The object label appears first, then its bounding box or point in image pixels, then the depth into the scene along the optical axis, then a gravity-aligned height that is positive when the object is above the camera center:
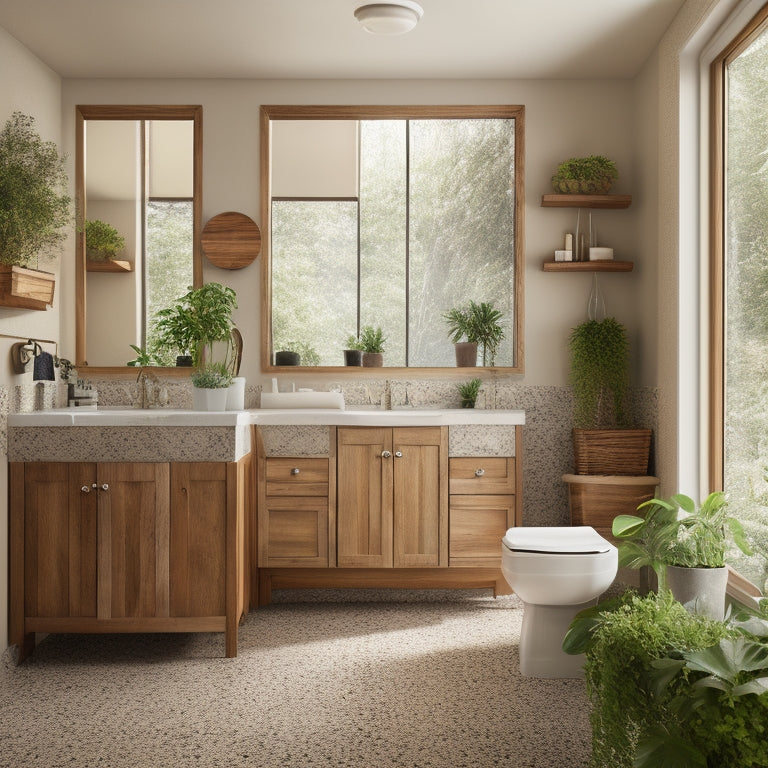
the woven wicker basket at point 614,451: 3.63 -0.34
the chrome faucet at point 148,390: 3.78 -0.07
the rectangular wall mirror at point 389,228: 3.99 +0.78
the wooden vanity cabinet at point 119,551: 3.01 -0.68
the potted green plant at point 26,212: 2.95 +0.65
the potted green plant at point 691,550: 2.63 -0.61
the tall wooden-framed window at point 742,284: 2.69 +0.35
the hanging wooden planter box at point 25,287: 2.96 +0.35
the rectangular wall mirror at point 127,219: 3.88 +0.79
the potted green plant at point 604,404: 3.64 -0.13
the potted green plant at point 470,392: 3.91 -0.07
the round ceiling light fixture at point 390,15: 3.06 +1.44
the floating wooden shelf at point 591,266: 3.84 +0.56
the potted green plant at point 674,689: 1.57 -0.68
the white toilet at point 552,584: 2.73 -0.73
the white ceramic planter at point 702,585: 2.63 -0.70
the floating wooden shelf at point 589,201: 3.81 +0.88
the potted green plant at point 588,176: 3.81 +1.00
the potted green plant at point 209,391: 3.38 -0.06
